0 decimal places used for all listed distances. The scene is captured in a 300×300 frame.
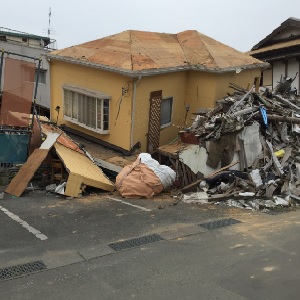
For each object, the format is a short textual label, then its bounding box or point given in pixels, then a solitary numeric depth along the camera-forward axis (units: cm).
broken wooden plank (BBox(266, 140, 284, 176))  1293
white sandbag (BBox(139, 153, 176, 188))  1305
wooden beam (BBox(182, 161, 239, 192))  1303
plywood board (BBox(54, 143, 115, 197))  1245
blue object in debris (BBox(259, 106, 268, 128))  1395
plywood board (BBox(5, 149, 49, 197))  1241
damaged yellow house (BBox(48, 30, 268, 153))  1532
